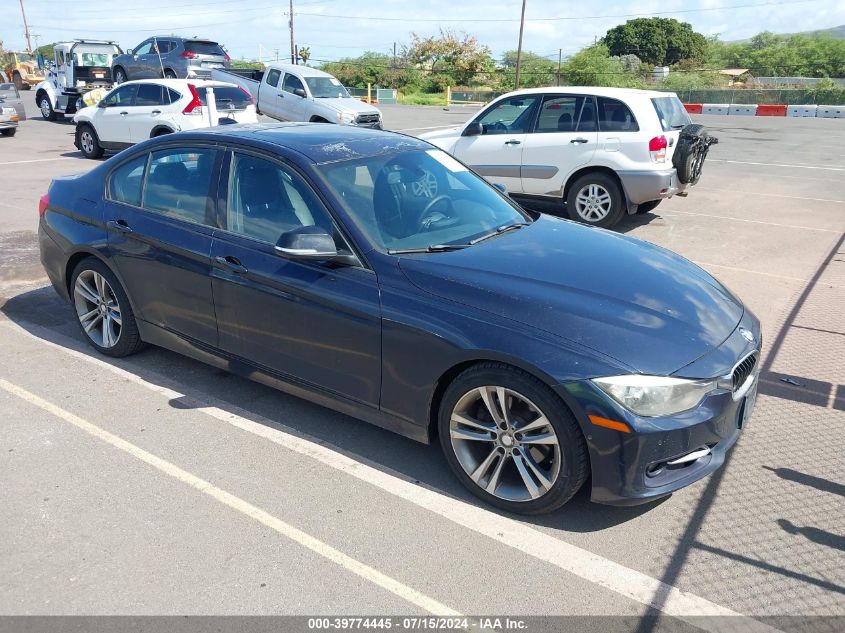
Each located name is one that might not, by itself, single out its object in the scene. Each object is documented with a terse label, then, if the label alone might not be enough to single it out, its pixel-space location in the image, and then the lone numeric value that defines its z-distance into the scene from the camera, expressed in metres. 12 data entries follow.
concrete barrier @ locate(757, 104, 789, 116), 34.59
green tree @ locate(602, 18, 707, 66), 82.25
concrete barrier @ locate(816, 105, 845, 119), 33.41
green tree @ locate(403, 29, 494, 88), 59.66
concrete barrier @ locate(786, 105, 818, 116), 34.28
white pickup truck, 18.84
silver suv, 22.64
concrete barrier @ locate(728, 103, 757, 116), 35.25
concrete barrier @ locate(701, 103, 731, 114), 35.56
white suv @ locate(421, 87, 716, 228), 9.01
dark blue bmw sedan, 3.14
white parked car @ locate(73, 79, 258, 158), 14.56
